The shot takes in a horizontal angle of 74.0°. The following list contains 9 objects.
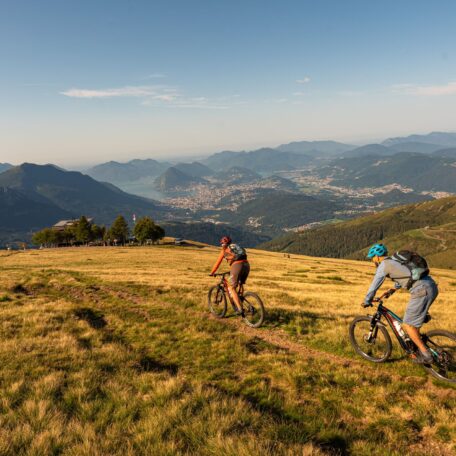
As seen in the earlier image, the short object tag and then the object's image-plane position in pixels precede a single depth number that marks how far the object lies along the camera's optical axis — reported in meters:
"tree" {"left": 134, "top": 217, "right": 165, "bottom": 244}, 103.56
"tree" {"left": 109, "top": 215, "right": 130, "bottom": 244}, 106.00
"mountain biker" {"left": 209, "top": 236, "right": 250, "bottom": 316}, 12.98
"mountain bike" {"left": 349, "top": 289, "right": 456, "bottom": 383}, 8.24
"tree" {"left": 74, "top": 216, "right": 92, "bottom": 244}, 101.54
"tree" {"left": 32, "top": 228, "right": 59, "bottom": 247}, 108.88
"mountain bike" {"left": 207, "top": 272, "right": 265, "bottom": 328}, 13.25
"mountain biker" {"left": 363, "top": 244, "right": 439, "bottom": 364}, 8.18
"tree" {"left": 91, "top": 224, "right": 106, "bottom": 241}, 107.18
